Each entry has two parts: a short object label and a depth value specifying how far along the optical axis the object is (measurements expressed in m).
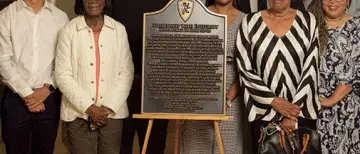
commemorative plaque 3.38
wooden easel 3.36
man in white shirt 3.56
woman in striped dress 3.24
